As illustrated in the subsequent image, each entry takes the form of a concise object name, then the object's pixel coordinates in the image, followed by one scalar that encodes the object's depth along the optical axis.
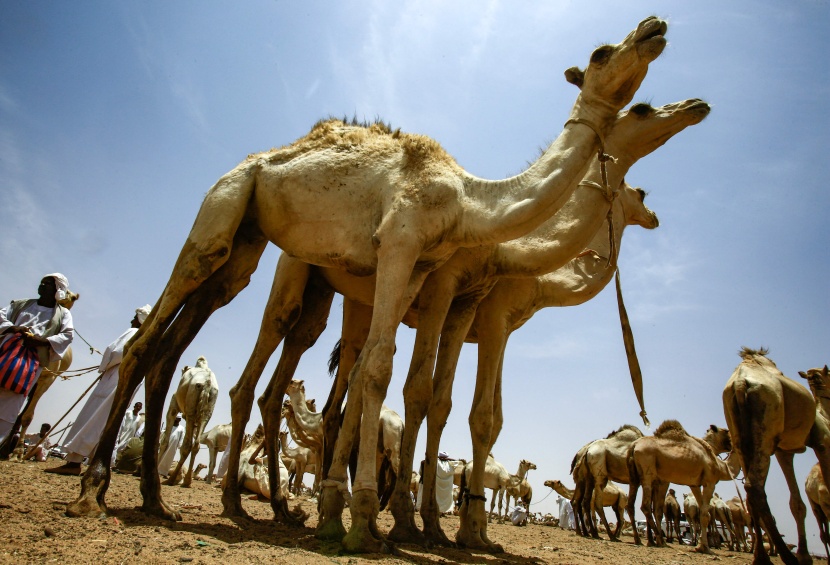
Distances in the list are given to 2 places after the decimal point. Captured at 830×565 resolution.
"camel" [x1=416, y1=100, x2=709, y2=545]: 6.85
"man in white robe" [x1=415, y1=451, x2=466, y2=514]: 23.10
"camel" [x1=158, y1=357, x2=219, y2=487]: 12.77
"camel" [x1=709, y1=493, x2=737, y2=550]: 25.62
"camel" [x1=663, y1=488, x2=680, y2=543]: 24.27
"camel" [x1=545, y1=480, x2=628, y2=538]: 17.17
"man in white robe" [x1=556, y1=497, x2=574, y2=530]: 32.53
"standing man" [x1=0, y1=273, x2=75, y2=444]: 8.22
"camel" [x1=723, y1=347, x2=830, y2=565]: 7.85
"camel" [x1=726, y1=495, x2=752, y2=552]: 25.20
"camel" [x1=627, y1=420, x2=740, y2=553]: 15.52
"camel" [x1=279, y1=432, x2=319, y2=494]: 25.83
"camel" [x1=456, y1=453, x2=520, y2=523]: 26.08
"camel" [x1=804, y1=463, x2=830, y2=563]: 11.96
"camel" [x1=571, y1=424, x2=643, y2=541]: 17.31
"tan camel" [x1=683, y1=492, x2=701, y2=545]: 21.83
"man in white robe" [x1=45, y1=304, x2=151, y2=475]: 10.17
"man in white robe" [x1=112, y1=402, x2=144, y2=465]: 15.40
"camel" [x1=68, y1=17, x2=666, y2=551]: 5.43
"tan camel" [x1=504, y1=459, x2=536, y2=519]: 29.67
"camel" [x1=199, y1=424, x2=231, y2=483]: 24.84
